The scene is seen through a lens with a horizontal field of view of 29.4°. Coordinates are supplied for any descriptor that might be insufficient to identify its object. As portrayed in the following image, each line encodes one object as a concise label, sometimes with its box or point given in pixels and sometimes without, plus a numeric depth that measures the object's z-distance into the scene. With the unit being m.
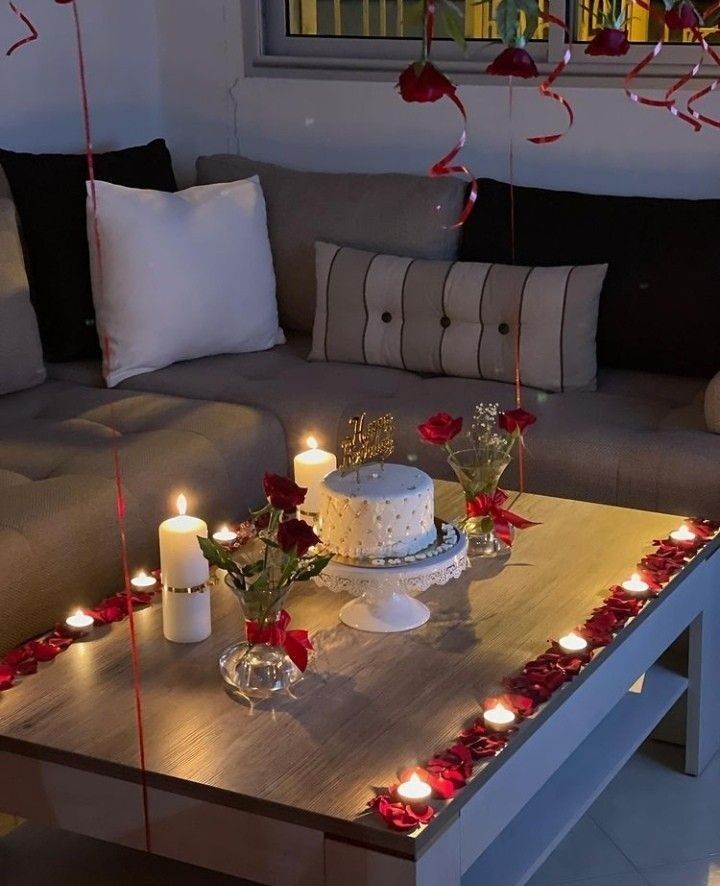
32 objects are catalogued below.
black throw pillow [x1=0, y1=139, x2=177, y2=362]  3.12
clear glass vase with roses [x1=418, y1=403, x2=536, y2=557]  2.18
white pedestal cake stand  1.85
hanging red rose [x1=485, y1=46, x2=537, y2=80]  1.15
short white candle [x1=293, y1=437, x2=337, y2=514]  2.14
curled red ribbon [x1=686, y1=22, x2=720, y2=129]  1.27
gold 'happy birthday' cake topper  2.00
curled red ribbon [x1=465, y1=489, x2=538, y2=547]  2.19
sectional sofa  2.32
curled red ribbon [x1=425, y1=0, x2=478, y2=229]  0.97
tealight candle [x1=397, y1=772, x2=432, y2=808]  1.48
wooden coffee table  1.51
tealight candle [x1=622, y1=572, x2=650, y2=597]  2.03
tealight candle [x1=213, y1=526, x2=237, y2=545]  2.20
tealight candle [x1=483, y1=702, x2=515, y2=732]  1.65
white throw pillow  3.03
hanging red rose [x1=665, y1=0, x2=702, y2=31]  1.14
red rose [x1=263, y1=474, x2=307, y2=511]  1.72
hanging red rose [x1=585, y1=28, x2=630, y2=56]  1.19
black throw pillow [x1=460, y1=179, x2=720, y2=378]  2.92
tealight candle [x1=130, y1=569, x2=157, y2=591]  2.07
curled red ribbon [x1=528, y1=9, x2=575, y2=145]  1.31
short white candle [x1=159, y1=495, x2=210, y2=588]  1.86
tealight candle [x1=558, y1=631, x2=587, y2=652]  1.85
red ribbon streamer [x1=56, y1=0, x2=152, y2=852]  1.53
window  3.27
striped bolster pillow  2.92
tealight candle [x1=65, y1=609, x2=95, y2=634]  1.93
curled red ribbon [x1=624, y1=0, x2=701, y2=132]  1.37
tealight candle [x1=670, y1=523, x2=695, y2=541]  2.22
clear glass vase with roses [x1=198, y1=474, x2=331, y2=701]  1.72
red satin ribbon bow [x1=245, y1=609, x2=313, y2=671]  1.73
